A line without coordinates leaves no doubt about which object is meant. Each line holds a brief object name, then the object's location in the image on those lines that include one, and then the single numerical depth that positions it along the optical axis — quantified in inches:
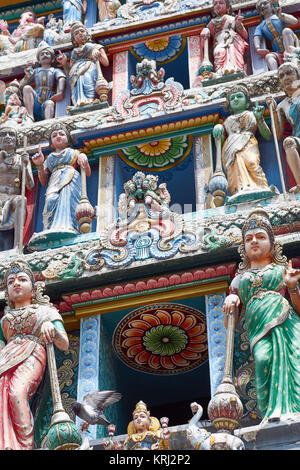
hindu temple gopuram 511.2
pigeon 510.6
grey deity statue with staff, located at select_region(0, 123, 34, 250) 668.7
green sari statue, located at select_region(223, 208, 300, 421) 486.9
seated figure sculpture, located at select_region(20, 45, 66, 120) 765.9
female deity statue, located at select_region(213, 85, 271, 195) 631.2
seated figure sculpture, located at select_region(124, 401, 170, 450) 482.0
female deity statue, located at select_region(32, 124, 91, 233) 646.5
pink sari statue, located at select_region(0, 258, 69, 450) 514.6
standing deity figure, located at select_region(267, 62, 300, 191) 649.0
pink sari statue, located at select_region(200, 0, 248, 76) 729.0
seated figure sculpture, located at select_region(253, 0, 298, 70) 725.9
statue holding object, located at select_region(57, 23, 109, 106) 748.6
